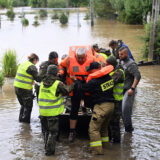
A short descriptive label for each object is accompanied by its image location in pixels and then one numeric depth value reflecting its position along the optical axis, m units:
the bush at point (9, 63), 11.88
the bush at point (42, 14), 57.95
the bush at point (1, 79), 10.45
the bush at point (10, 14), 50.12
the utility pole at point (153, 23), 13.62
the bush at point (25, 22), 40.47
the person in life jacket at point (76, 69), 6.29
